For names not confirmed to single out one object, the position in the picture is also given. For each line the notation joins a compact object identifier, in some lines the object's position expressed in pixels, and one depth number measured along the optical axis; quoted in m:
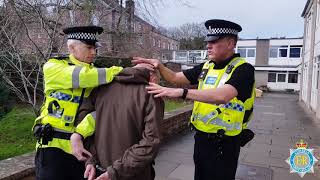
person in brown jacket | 1.90
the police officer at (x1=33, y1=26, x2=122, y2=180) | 2.24
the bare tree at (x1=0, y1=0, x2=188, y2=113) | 5.24
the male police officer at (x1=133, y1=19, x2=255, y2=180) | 2.62
